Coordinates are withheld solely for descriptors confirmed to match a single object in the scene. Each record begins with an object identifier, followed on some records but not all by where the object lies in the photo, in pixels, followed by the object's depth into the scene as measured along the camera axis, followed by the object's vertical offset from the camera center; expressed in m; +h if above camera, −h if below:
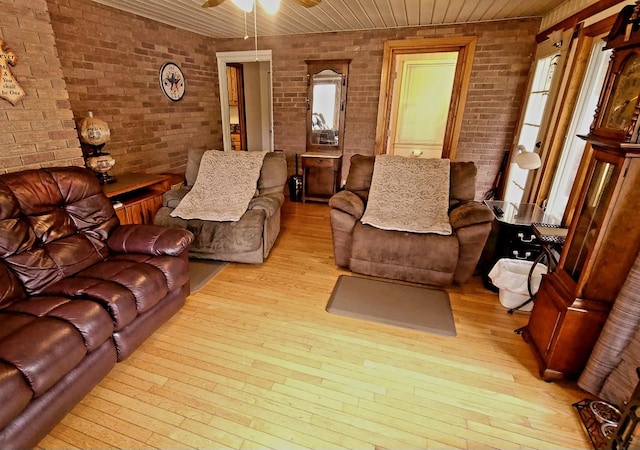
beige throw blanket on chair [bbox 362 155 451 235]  2.64 -0.66
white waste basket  2.19 -1.09
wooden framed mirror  4.34 +0.17
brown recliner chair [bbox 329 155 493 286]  2.38 -0.96
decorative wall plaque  1.87 +0.14
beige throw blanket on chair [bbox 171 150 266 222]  2.78 -0.71
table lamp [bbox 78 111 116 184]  2.59 -0.29
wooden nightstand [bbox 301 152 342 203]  4.39 -0.84
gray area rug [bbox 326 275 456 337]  2.10 -1.32
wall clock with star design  3.80 +0.34
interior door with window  3.86 +0.35
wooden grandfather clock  1.31 -0.47
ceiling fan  1.99 +0.69
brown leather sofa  1.21 -0.92
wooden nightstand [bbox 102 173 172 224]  2.64 -0.80
